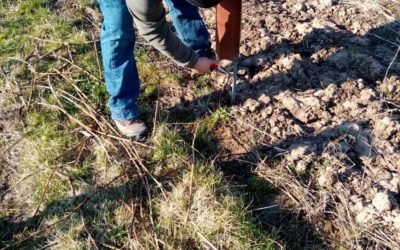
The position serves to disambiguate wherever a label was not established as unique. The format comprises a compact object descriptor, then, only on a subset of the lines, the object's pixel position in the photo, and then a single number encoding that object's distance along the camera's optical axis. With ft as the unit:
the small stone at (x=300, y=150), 8.61
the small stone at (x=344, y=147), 8.57
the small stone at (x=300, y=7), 11.58
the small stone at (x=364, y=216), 7.71
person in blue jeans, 7.06
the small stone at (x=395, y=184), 8.00
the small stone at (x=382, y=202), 7.67
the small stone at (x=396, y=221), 7.58
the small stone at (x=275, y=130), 9.22
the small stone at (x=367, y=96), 9.29
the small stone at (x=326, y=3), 11.57
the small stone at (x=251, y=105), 9.59
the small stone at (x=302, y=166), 8.48
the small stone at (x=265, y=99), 9.68
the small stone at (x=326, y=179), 8.17
